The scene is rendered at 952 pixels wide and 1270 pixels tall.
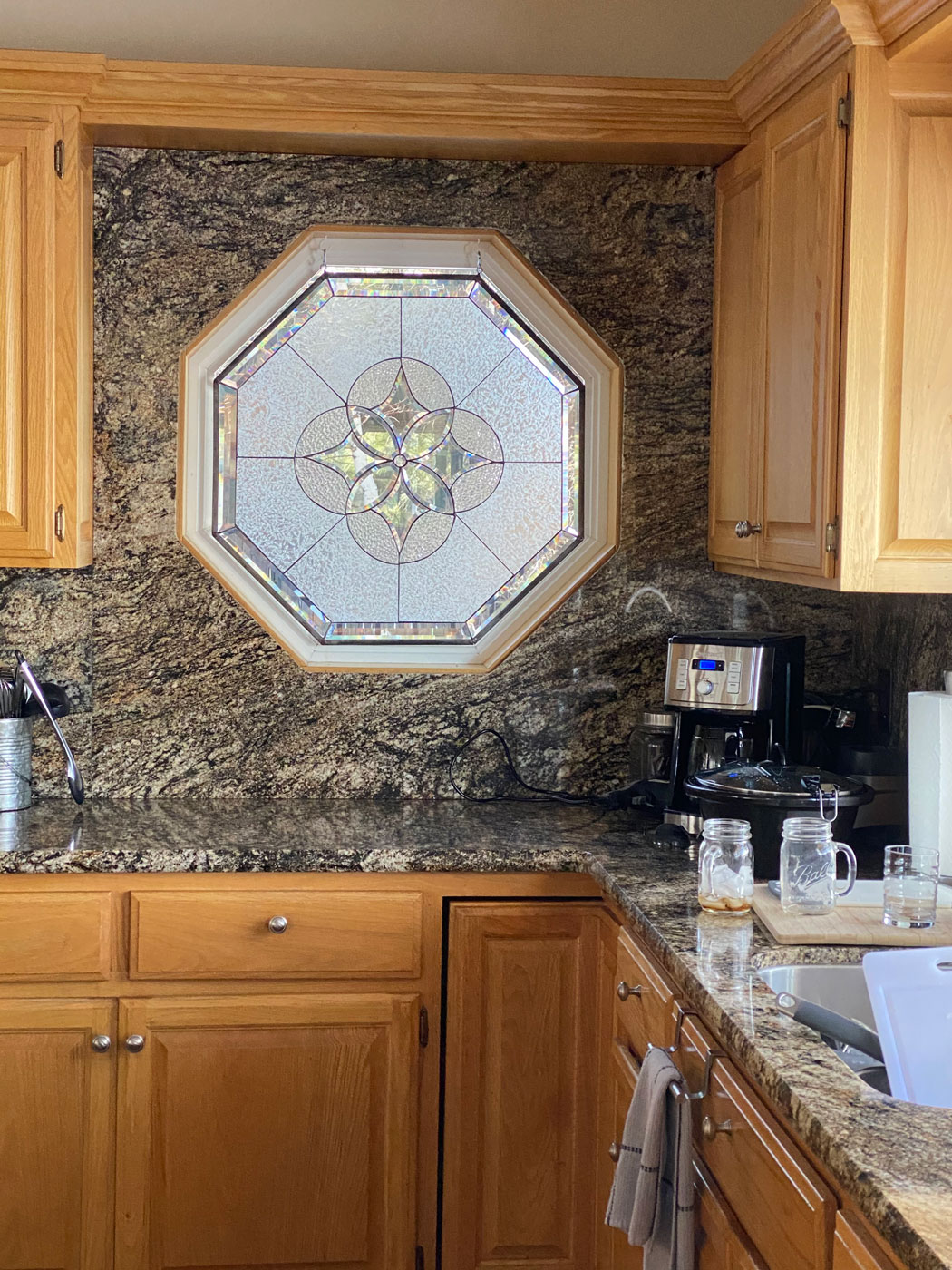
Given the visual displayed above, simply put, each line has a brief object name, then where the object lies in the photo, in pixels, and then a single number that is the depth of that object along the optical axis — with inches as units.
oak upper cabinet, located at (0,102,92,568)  104.6
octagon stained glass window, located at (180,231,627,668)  119.8
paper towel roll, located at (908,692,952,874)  88.4
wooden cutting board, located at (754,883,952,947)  77.2
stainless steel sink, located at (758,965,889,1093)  74.8
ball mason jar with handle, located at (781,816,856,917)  81.5
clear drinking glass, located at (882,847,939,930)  79.0
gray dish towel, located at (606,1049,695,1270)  70.9
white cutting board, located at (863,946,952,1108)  64.1
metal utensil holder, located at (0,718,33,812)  109.4
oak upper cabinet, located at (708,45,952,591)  85.4
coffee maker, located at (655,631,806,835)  103.7
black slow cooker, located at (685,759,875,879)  90.9
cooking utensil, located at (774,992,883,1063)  64.9
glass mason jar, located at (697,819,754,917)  83.3
